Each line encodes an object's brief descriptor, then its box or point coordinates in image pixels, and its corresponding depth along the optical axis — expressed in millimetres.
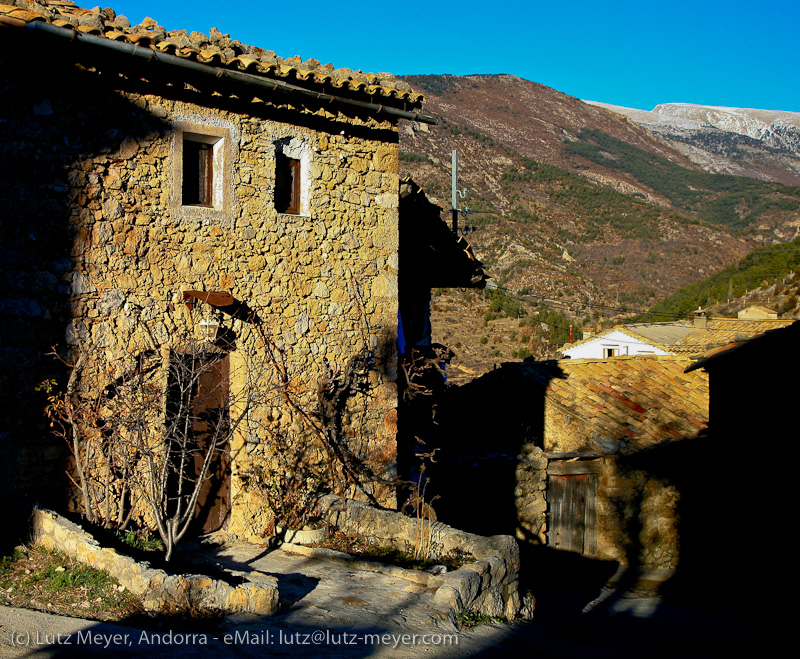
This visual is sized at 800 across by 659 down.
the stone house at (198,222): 6723
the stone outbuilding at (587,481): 13188
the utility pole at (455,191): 17738
